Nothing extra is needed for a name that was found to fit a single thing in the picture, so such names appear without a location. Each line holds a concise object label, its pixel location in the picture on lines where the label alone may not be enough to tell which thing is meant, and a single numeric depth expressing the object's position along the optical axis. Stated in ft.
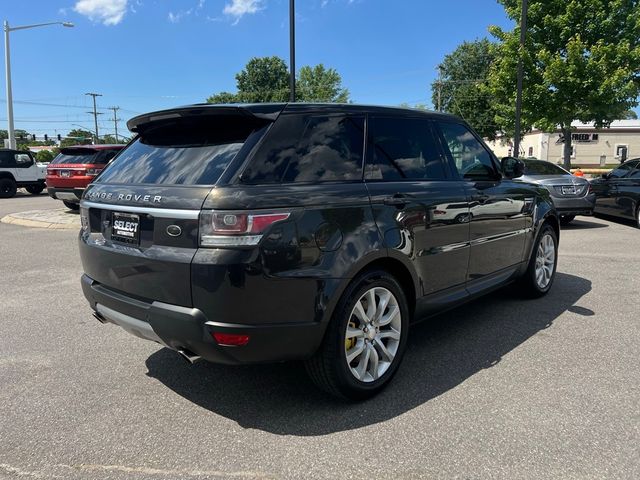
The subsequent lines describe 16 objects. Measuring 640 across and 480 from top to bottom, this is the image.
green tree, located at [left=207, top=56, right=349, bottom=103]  202.80
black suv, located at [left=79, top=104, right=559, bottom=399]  8.71
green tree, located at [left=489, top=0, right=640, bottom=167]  60.23
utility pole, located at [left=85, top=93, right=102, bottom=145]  316.44
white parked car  62.85
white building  161.38
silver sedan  35.45
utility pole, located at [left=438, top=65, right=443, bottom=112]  198.22
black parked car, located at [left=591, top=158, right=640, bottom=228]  37.04
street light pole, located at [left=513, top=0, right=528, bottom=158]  53.52
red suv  40.98
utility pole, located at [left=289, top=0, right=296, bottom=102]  39.70
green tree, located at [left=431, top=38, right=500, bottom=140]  221.05
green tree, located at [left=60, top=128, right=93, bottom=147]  340.31
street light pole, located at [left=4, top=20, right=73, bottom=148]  83.56
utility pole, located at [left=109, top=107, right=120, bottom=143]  366.02
